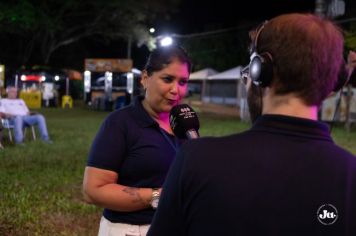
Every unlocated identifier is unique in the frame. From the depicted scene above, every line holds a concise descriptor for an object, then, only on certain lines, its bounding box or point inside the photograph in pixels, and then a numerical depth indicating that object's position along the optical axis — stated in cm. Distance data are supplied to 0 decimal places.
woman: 238
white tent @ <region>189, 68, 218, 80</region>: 3562
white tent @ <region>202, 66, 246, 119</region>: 3628
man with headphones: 128
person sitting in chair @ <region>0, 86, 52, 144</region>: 1252
